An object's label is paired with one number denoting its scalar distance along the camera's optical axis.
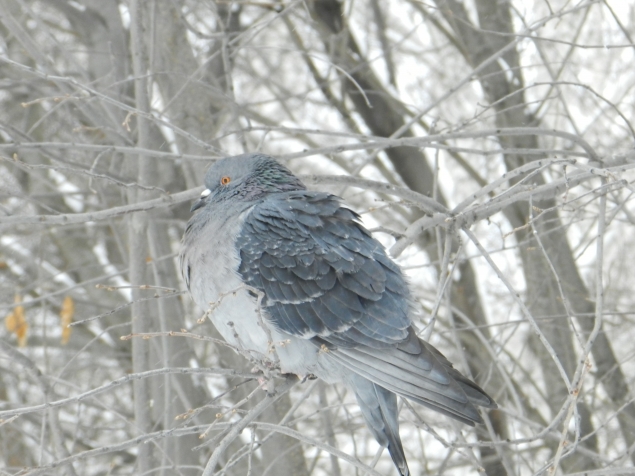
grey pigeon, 6.87
